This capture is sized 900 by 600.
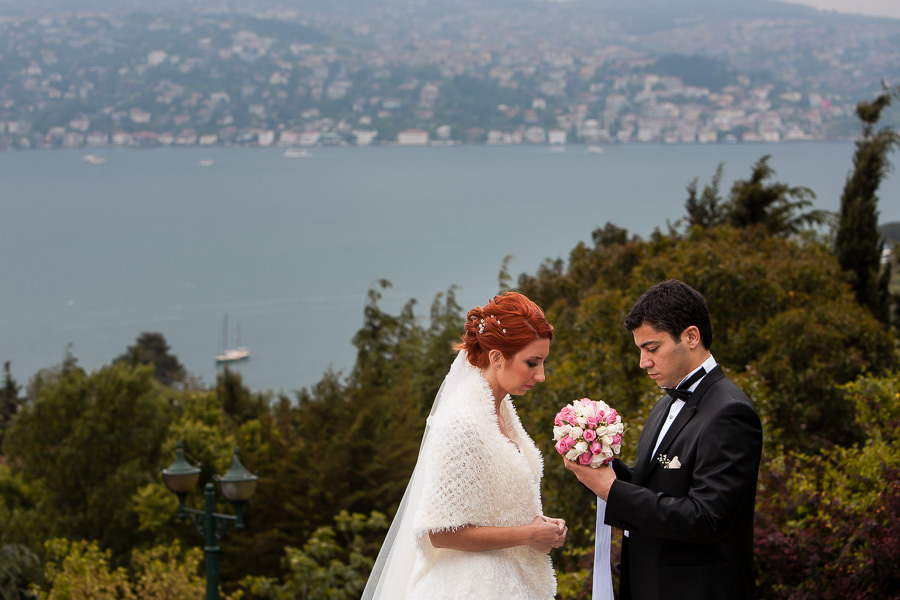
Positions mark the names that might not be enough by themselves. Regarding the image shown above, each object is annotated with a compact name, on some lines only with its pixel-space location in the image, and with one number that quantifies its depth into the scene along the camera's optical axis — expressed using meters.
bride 3.38
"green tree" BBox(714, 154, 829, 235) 24.83
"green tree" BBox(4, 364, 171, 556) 30.55
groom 3.03
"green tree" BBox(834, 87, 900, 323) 19.34
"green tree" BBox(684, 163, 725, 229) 28.19
